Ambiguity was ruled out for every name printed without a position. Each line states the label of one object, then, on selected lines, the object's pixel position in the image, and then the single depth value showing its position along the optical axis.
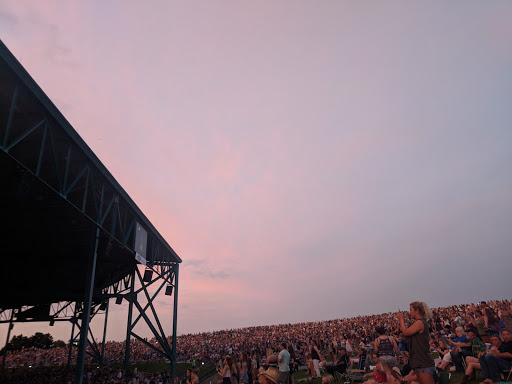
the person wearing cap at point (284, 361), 8.68
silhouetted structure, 7.29
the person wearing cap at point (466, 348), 8.54
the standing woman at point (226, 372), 10.01
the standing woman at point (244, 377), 10.20
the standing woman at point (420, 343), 5.23
